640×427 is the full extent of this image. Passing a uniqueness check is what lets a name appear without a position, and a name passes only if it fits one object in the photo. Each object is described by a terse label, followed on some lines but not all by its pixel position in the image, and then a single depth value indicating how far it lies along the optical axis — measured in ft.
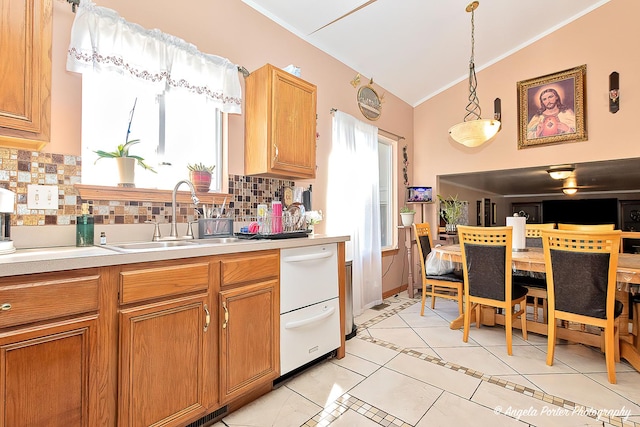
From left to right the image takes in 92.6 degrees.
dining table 6.98
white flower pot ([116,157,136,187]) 5.90
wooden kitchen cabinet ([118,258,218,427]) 4.13
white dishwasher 6.23
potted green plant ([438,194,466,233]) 14.34
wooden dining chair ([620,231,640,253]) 9.06
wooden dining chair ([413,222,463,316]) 10.21
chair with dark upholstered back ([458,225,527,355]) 7.95
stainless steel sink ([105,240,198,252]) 5.60
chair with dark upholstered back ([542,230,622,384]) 6.51
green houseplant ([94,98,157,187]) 5.88
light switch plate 4.99
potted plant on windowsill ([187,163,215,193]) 7.03
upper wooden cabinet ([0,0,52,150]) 4.11
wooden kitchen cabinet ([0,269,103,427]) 3.31
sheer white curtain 10.75
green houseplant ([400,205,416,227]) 13.67
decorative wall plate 12.18
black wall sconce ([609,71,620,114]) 10.71
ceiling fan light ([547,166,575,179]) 12.73
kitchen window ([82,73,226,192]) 5.99
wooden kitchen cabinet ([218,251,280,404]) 5.19
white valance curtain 5.40
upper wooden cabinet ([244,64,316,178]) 7.55
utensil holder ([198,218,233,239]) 6.95
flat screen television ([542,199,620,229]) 24.81
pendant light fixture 9.63
